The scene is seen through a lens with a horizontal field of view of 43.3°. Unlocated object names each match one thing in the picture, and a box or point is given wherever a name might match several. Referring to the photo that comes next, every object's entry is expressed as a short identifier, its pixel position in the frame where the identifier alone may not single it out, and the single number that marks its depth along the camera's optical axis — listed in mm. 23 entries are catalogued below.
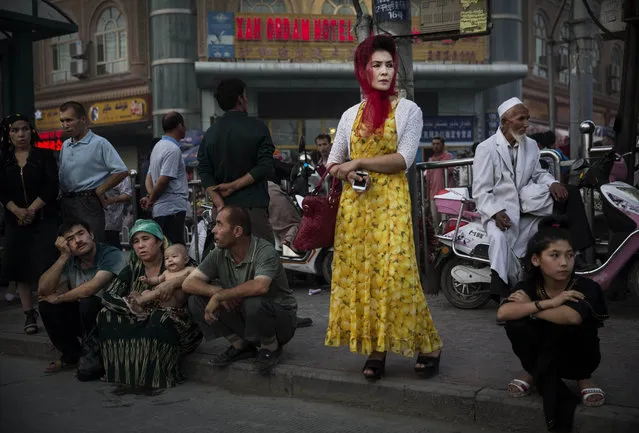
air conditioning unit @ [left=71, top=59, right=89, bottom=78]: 28312
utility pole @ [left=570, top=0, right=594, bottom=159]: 12242
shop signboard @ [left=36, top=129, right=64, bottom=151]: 27953
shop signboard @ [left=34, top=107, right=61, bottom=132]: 29297
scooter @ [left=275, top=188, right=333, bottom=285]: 8922
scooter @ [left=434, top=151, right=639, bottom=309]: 6305
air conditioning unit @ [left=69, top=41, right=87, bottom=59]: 28172
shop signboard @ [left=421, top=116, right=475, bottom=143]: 24109
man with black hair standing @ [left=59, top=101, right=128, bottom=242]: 6980
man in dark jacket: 5871
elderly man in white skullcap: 5859
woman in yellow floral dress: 4535
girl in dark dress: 3871
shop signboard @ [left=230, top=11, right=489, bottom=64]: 25797
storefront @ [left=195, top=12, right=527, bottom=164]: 25469
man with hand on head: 5676
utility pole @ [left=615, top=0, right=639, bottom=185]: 6689
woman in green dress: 5277
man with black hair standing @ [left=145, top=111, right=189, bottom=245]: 7262
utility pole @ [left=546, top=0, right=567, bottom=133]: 21750
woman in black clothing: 6984
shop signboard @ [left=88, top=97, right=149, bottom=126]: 26844
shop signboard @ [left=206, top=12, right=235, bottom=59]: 25453
